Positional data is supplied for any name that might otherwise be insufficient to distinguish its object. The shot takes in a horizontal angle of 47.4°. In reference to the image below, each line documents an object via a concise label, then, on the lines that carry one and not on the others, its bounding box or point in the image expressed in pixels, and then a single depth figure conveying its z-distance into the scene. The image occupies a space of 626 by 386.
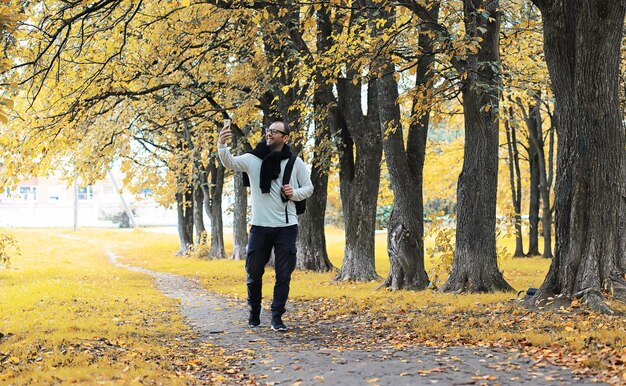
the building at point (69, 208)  78.31
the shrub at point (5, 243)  18.25
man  8.30
